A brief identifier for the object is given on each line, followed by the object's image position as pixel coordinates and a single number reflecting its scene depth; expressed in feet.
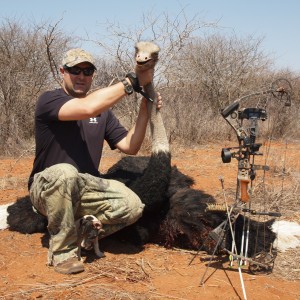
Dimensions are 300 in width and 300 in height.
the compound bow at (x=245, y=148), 9.68
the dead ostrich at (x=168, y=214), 11.61
